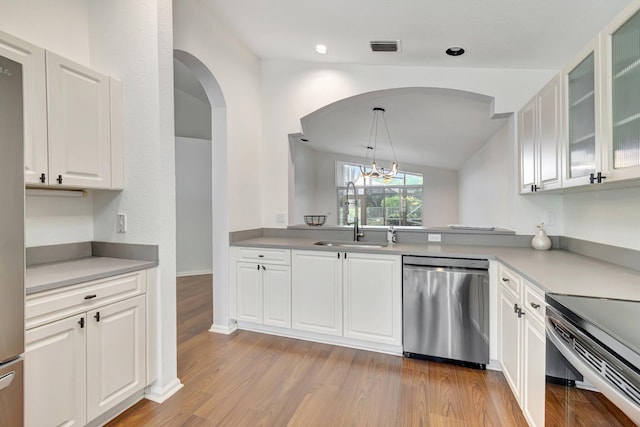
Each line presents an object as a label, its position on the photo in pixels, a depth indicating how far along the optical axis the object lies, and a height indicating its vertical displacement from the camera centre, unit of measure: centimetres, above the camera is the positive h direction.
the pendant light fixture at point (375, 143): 483 +156
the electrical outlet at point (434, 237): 296 -27
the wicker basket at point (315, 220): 348 -11
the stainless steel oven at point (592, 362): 81 -48
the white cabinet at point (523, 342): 144 -75
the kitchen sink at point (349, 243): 300 -34
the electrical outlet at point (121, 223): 206 -7
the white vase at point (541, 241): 251 -27
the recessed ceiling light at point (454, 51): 253 +135
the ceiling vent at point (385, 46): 260 +145
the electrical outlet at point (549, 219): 264 -9
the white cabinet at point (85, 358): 139 -76
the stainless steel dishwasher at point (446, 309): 226 -77
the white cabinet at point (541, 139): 195 +50
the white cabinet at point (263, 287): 286 -73
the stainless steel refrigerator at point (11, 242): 112 -11
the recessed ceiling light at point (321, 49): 293 +160
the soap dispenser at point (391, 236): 301 -26
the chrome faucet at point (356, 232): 317 -23
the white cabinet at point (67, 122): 164 +55
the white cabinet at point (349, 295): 252 -74
